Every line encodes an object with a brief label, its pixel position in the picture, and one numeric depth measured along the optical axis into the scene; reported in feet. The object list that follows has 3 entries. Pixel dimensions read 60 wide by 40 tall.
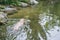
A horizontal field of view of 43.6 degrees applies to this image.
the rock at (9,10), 13.14
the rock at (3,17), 10.58
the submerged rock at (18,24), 9.58
